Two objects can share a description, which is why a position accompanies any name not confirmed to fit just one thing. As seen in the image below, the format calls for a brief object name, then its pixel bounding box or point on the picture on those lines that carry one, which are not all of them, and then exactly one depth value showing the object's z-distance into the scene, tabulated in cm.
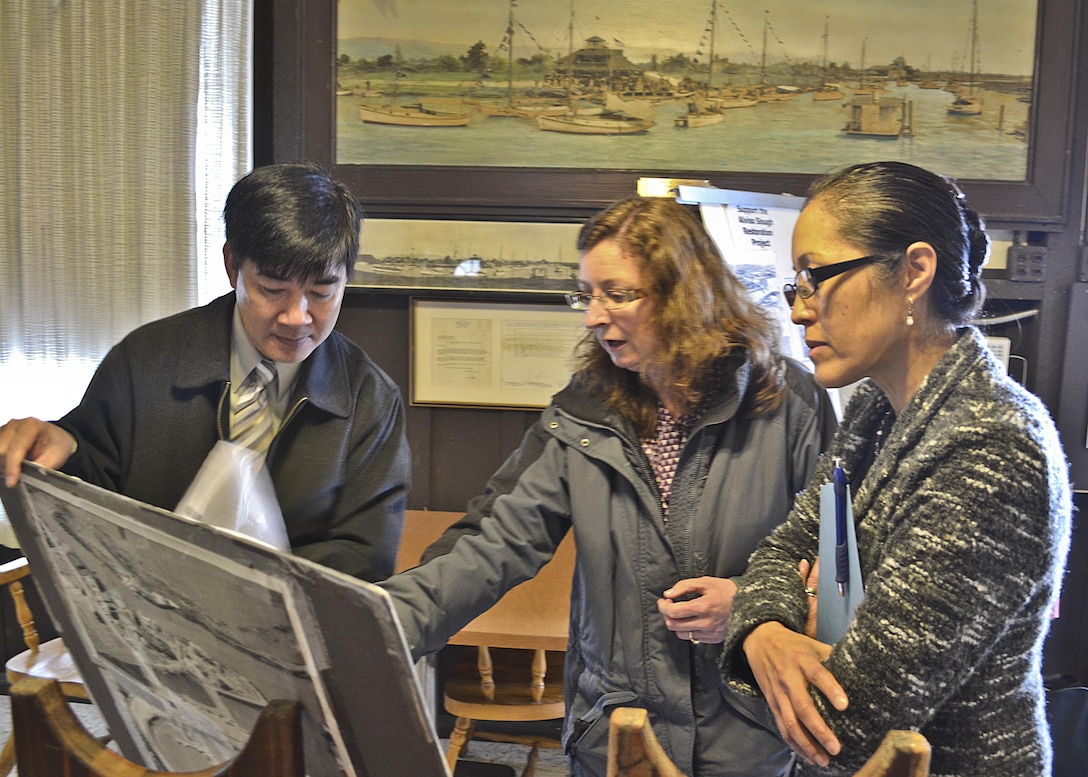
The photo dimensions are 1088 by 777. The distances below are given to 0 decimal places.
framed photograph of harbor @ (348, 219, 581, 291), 304
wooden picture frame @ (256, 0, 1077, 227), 295
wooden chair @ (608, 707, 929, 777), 76
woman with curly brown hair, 138
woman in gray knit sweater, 84
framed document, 308
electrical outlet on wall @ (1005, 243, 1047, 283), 296
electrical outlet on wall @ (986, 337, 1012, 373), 298
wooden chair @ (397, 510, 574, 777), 223
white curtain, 293
